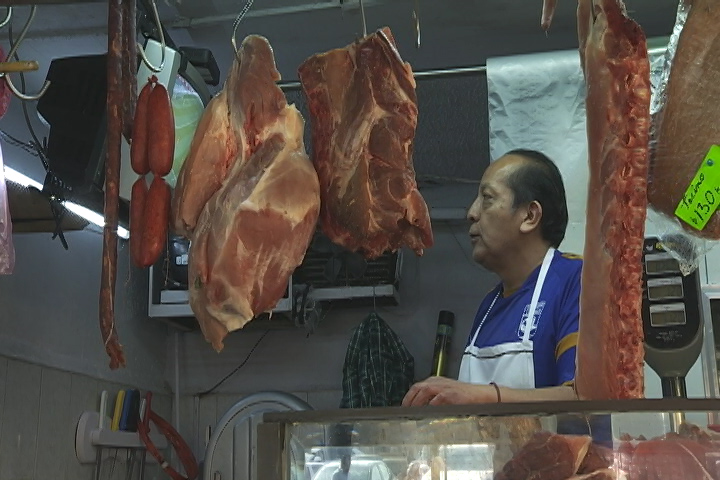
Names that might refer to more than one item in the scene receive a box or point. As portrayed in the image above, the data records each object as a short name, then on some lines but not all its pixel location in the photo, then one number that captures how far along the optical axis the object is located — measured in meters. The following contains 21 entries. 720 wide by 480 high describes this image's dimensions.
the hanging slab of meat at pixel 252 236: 1.46
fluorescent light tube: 2.64
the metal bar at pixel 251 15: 3.34
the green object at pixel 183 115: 2.34
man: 2.02
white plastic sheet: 2.67
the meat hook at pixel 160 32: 1.55
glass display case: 0.98
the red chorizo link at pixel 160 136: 1.51
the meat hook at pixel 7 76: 1.60
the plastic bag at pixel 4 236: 1.75
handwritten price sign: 1.39
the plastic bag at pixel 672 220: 1.46
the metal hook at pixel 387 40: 1.69
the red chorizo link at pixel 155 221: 1.48
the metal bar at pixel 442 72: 2.63
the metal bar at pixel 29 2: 1.56
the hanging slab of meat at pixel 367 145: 1.60
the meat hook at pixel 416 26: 1.68
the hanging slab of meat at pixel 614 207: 1.20
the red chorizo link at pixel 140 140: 1.53
